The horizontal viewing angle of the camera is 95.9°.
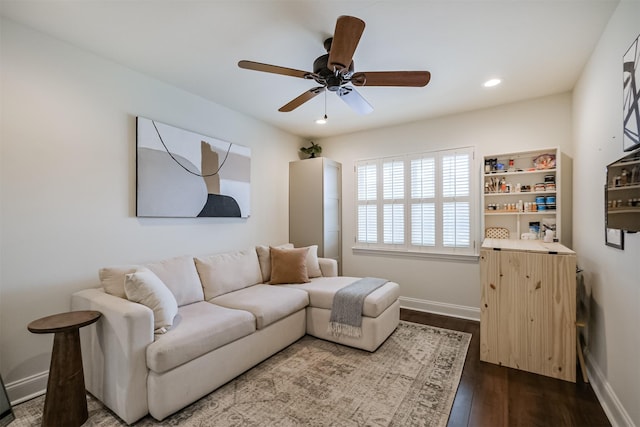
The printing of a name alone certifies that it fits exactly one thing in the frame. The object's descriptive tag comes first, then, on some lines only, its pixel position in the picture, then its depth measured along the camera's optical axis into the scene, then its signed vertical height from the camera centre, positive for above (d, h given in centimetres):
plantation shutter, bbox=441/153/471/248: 375 +20
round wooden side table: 175 -101
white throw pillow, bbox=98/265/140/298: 217 -50
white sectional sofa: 183 -89
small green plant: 474 +108
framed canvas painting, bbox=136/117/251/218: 277 +44
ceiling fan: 173 +101
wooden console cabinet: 231 -79
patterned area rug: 186 -131
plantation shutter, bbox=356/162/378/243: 446 +18
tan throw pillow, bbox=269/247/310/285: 342 -63
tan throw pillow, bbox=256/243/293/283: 356 -58
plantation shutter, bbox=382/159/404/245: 424 +20
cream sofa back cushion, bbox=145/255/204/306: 255 -58
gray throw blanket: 276 -95
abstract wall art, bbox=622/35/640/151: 154 +67
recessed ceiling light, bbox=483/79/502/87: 290 +135
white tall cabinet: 433 +15
